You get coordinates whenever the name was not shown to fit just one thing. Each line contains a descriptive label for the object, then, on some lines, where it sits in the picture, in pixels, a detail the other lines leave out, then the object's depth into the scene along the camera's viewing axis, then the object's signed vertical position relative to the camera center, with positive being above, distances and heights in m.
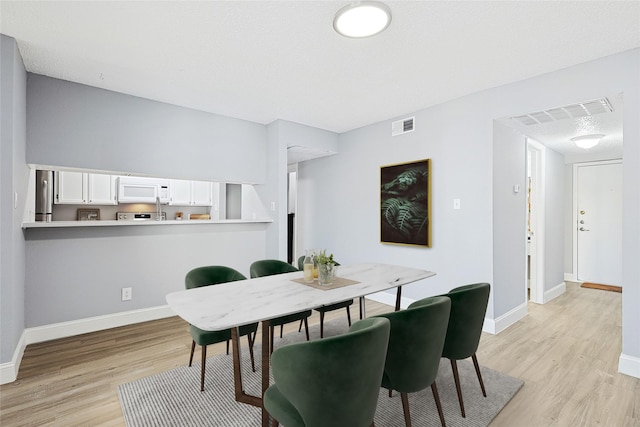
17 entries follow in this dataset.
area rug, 1.85 -1.23
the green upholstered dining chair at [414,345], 1.50 -0.65
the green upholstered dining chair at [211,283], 2.10 -0.56
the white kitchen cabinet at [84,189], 4.80 +0.38
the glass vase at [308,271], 2.26 -0.42
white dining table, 1.50 -0.50
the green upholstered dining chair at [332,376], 1.13 -0.61
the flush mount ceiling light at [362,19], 1.88 +1.23
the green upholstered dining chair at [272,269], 2.71 -0.52
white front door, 5.22 -0.15
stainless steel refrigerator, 3.67 +0.19
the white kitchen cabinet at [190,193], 5.58 +0.36
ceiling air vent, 2.89 +1.01
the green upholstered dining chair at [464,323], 1.84 -0.66
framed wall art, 3.79 +0.13
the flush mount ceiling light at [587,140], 4.15 +1.00
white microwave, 5.15 +0.39
